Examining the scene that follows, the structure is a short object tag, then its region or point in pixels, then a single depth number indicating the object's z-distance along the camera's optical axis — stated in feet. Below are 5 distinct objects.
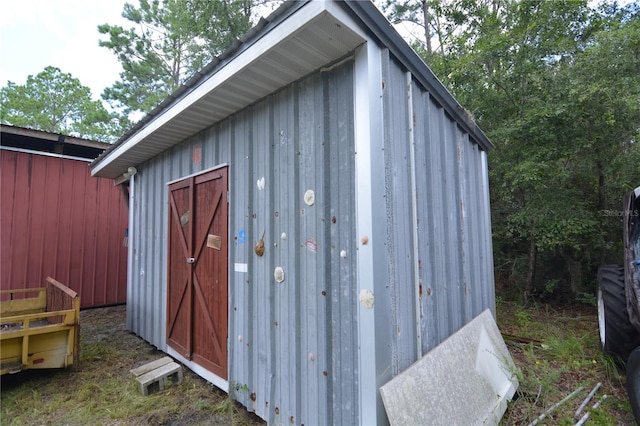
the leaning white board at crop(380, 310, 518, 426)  5.19
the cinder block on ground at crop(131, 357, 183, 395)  9.27
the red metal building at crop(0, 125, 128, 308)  17.70
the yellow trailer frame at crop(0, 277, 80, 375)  9.33
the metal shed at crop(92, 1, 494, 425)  5.47
